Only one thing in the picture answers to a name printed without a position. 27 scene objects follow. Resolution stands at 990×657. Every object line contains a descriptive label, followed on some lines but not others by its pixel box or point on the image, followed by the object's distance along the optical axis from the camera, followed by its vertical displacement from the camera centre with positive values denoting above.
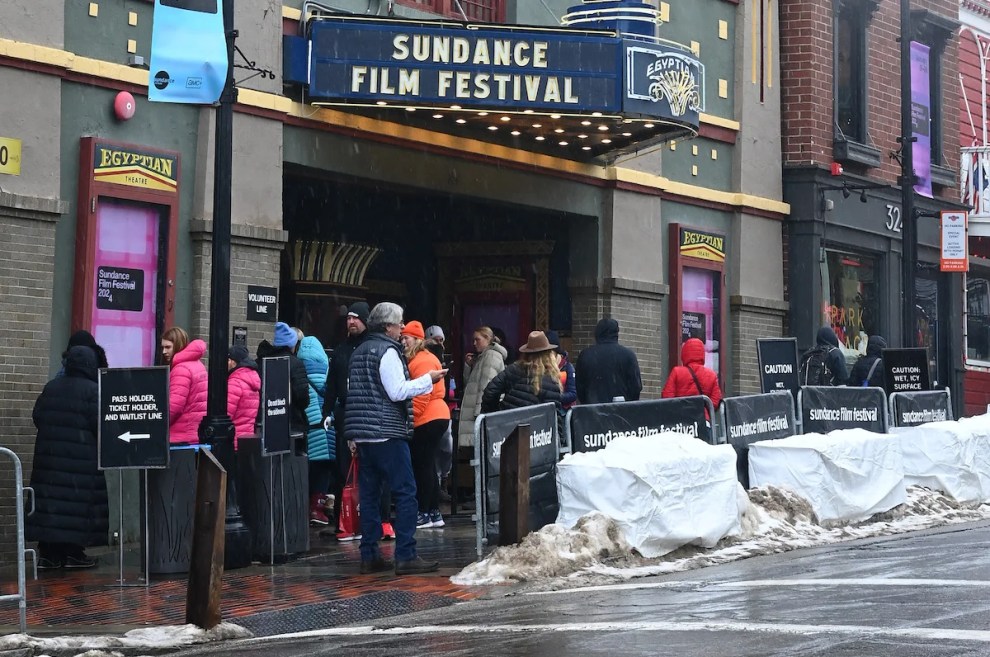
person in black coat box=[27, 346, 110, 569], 12.57 -0.45
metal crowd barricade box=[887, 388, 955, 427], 17.36 +0.17
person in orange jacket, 14.58 -0.06
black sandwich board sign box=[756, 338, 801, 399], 19.14 +0.60
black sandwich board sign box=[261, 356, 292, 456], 12.76 +0.04
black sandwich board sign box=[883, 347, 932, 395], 19.89 +0.55
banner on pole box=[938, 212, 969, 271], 26.16 +2.82
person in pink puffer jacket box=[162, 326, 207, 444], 12.82 +0.14
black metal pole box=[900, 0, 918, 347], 21.33 +2.94
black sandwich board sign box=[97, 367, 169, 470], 11.95 -0.15
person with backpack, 19.44 +0.70
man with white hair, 11.74 -0.03
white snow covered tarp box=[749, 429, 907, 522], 14.20 -0.52
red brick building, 23.88 +3.83
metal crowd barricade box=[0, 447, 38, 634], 9.02 -0.80
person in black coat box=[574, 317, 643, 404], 15.86 +0.42
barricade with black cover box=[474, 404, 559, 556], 12.04 -0.38
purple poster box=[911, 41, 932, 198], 26.89 +5.01
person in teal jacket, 15.27 -0.05
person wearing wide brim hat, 13.63 +0.27
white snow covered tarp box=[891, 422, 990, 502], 16.08 -0.46
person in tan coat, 16.12 +0.43
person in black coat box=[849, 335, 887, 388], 20.41 +0.61
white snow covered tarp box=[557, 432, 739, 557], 12.06 -0.60
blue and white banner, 12.51 +2.78
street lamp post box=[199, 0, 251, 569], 12.28 +0.86
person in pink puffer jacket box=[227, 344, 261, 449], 13.59 +0.17
